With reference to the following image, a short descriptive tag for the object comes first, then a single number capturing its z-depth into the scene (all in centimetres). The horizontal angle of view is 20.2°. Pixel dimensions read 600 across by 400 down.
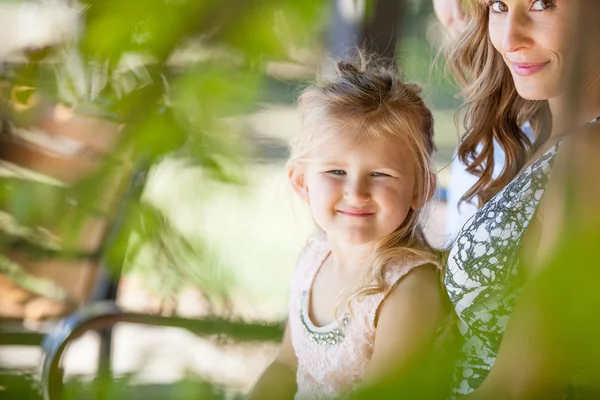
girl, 183
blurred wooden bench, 109
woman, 166
